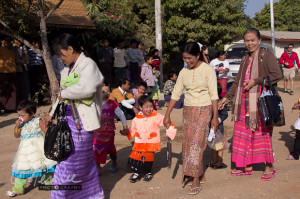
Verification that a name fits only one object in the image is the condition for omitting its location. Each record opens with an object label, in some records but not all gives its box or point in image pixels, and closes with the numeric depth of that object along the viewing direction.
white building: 29.96
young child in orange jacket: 4.91
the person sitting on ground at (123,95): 7.34
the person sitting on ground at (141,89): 8.29
